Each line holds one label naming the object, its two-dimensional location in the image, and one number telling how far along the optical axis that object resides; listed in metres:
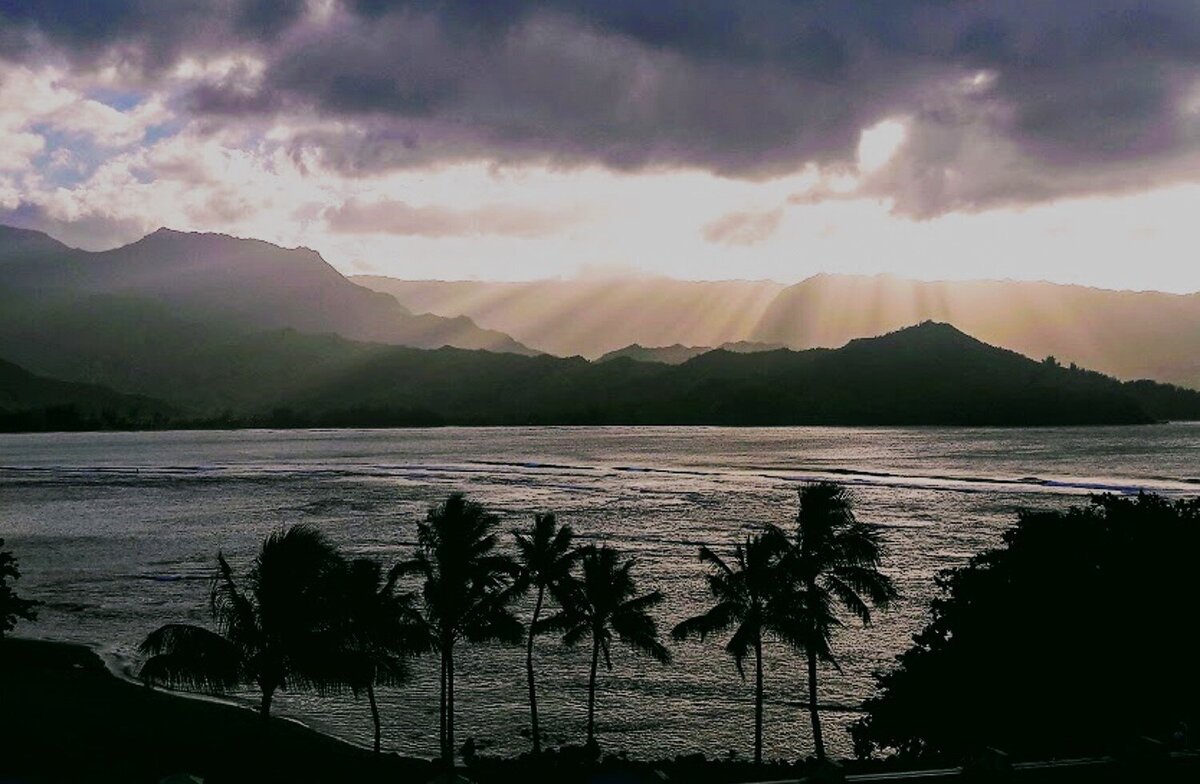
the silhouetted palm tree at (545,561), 42.91
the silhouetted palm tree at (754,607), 38.78
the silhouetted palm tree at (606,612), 42.28
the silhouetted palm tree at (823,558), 38.75
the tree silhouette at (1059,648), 32.06
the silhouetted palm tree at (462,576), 37.72
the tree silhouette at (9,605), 45.69
